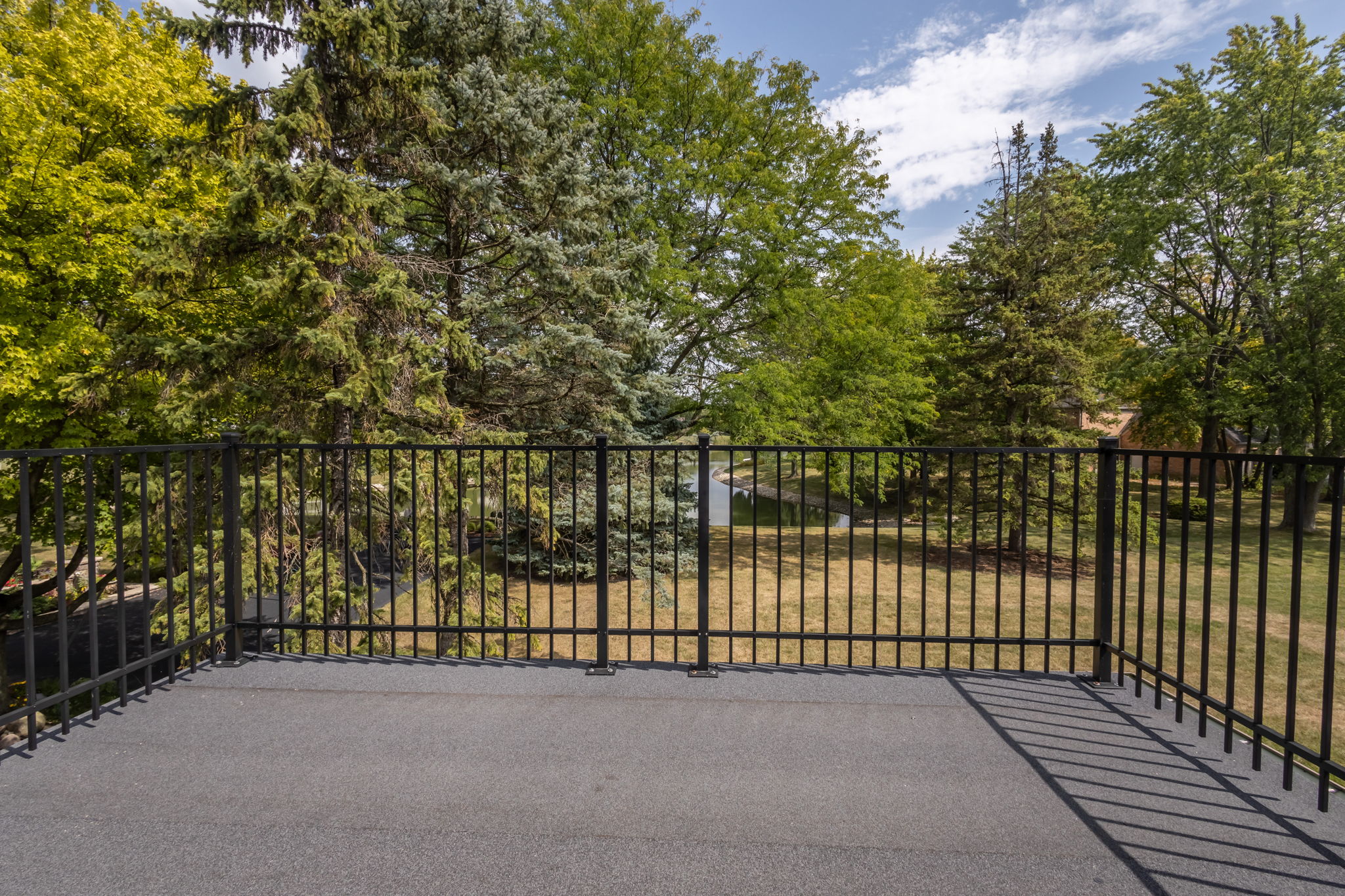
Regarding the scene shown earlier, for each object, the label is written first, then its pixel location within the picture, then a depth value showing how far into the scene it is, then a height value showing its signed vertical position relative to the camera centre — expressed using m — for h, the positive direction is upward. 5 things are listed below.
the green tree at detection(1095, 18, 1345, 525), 13.54 +5.09
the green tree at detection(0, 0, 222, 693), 6.91 +2.50
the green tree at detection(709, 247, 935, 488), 10.52 +1.14
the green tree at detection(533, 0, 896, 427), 10.98 +4.86
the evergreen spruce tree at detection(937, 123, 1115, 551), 11.32 +1.78
